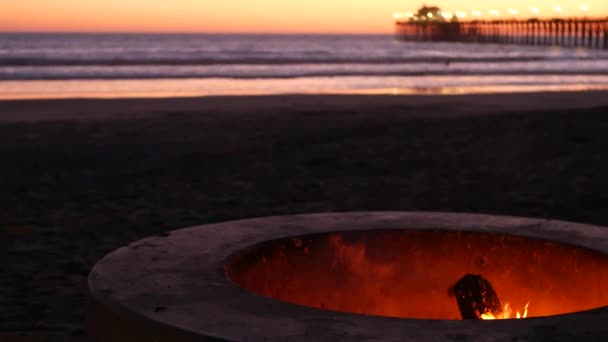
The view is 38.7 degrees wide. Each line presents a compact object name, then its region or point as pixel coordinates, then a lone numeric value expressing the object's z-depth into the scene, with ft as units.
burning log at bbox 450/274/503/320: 9.14
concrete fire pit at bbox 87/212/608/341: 7.47
